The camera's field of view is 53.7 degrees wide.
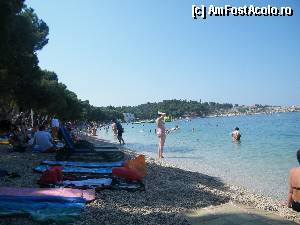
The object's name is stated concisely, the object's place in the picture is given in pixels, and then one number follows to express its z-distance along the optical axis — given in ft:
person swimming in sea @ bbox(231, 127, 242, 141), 67.44
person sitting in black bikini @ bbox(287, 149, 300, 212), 13.46
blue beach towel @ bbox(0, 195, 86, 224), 12.36
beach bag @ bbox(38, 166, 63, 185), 17.70
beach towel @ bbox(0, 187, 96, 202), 15.21
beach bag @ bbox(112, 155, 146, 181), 18.94
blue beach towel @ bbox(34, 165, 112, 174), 21.55
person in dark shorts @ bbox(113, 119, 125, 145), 54.97
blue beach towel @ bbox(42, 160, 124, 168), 23.81
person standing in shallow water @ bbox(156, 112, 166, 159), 36.25
